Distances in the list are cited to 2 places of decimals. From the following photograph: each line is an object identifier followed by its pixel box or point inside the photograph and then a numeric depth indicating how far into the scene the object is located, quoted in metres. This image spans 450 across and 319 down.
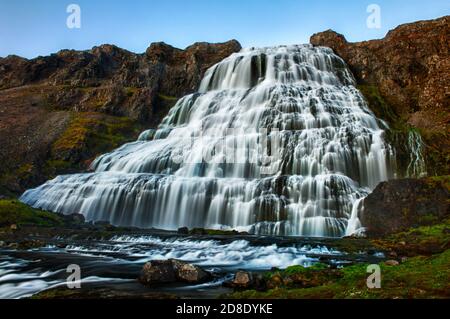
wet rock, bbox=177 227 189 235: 28.31
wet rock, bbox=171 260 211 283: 14.68
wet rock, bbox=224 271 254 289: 13.52
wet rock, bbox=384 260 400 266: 14.84
